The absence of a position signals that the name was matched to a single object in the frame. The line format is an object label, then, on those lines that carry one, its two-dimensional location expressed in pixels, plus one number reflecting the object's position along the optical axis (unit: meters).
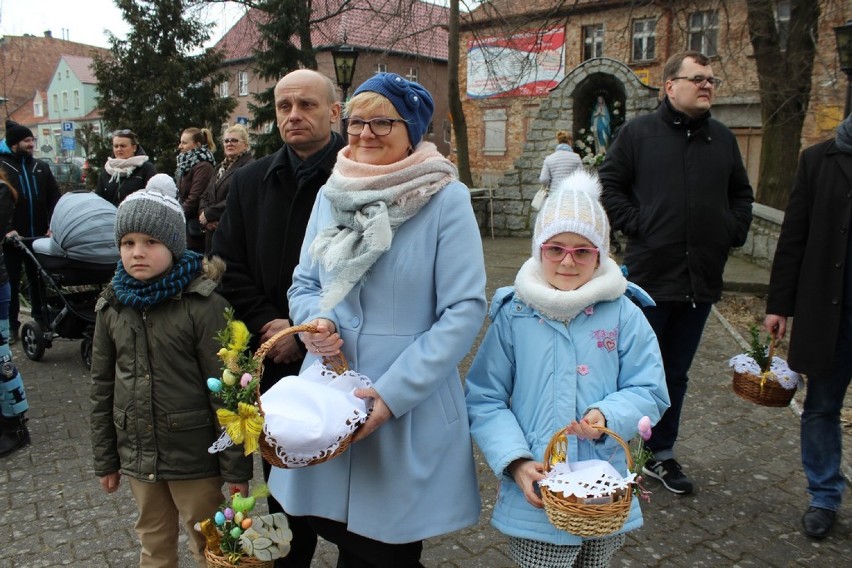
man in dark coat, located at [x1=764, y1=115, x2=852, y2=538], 3.30
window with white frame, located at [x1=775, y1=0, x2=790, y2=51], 21.09
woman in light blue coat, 2.10
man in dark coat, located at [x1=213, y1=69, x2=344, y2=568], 2.79
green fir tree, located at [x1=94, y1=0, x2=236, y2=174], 20.02
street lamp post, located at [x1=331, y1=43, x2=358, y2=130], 11.98
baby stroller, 5.86
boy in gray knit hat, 2.62
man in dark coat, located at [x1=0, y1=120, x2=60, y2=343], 6.90
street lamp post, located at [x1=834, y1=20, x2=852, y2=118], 7.41
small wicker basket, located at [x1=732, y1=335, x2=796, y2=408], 3.64
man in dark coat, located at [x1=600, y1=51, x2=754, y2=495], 3.70
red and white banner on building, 26.95
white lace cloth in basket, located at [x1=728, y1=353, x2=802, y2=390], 3.62
